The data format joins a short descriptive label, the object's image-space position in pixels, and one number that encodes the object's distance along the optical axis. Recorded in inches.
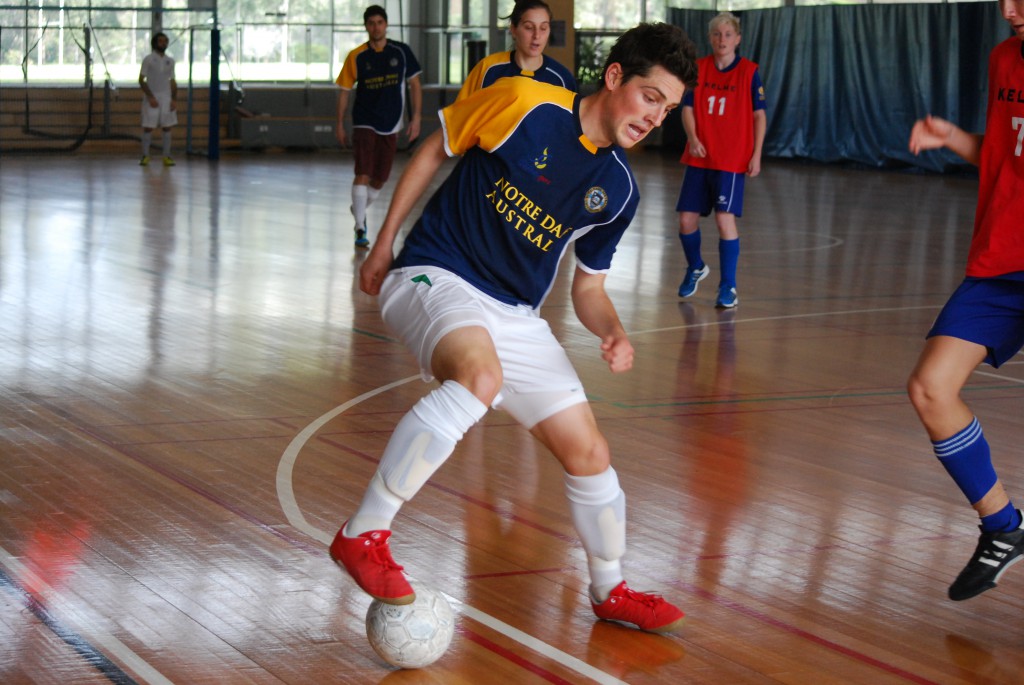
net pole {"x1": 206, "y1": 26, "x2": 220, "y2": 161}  800.9
